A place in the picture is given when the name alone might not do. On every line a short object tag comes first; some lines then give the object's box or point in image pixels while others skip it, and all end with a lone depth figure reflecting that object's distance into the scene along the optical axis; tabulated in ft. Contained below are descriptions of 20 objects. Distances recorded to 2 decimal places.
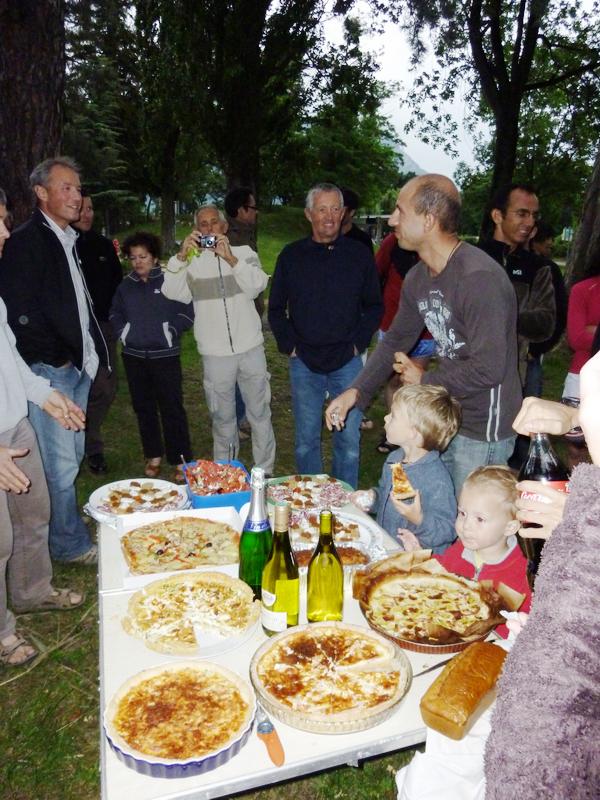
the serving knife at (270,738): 4.93
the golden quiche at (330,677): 5.13
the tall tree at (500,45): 41.96
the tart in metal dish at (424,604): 6.05
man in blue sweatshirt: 15.07
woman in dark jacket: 17.03
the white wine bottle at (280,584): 6.44
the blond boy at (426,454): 9.28
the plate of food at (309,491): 9.74
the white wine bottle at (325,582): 6.91
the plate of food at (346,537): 7.84
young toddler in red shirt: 8.27
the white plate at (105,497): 9.05
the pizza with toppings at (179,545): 7.79
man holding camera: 16.20
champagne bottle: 7.13
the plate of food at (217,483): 9.27
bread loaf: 4.93
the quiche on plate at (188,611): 6.36
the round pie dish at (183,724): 4.68
